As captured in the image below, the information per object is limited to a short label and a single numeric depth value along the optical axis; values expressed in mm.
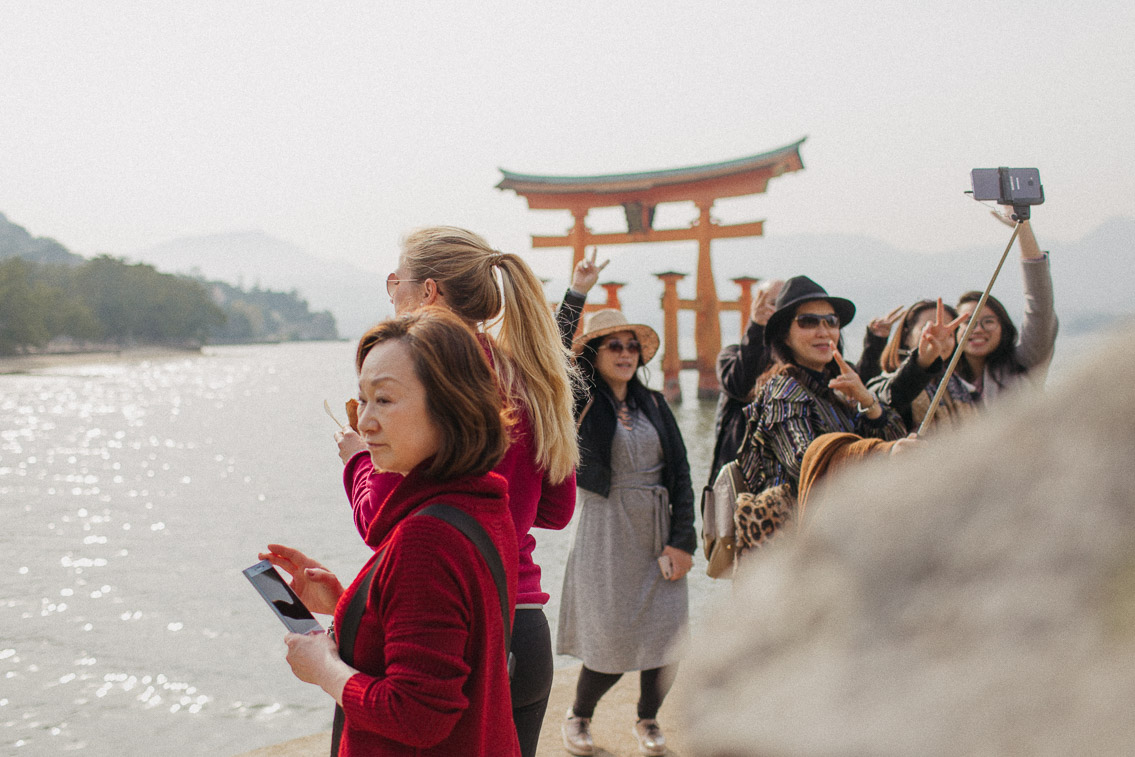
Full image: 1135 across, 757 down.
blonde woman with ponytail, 1562
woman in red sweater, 1117
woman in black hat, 2430
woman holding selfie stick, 3111
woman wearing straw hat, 2801
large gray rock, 348
